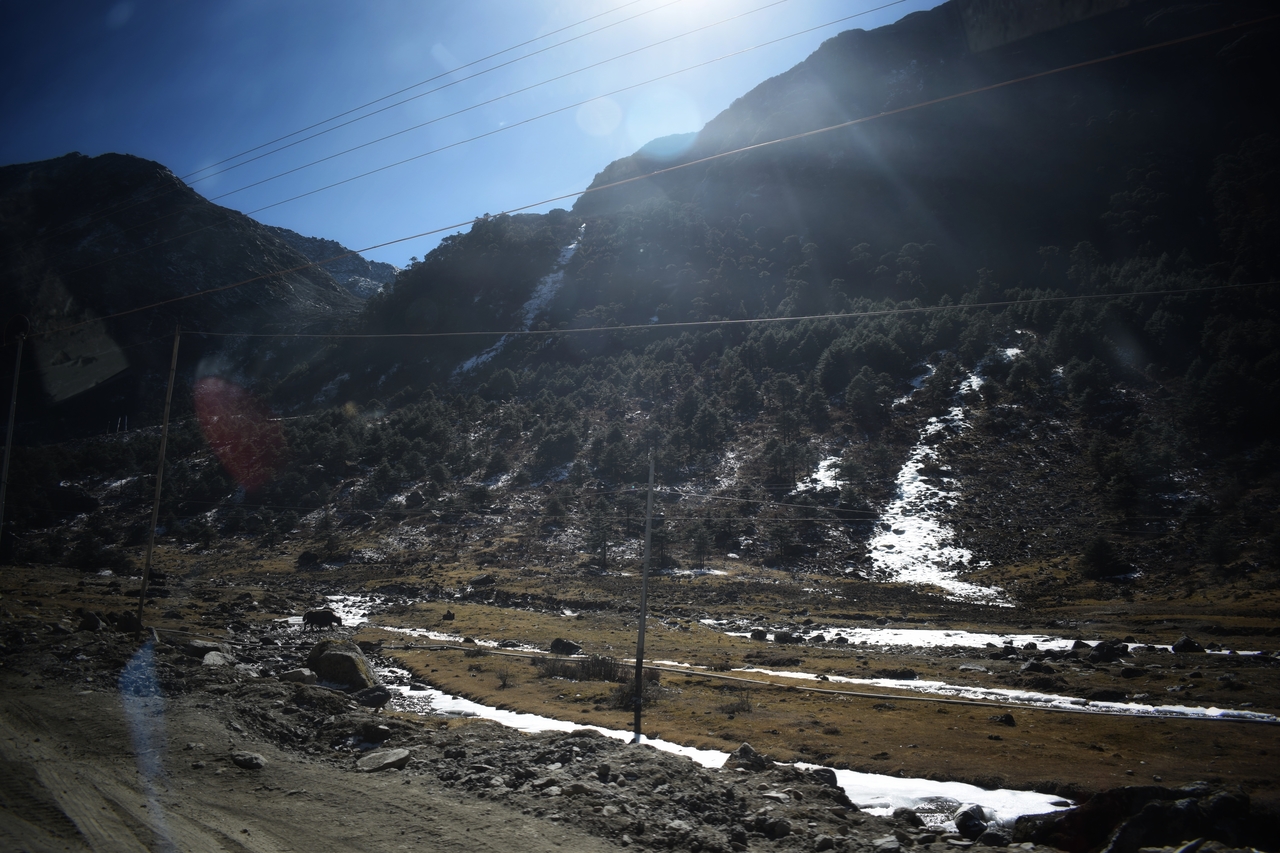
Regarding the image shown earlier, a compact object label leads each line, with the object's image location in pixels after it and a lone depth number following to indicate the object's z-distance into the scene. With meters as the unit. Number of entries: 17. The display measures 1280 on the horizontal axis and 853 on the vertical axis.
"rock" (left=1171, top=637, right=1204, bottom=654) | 34.19
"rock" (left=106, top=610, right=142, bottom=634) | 24.48
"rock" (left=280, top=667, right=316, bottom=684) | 19.94
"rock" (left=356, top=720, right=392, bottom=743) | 13.27
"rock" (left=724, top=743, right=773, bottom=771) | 14.10
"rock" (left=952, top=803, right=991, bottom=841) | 11.61
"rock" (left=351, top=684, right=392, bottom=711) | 20.88
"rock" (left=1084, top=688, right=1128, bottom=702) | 25.59
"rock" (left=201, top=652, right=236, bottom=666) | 19.74
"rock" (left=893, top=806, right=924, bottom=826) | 11.48
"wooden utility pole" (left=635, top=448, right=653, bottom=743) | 20.16
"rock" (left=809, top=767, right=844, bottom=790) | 13.65
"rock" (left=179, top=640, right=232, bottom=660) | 21.70
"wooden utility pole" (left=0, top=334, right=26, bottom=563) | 21.13
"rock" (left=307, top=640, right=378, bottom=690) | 22.39
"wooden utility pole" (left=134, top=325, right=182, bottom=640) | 23.50
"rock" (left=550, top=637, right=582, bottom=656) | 36.47
